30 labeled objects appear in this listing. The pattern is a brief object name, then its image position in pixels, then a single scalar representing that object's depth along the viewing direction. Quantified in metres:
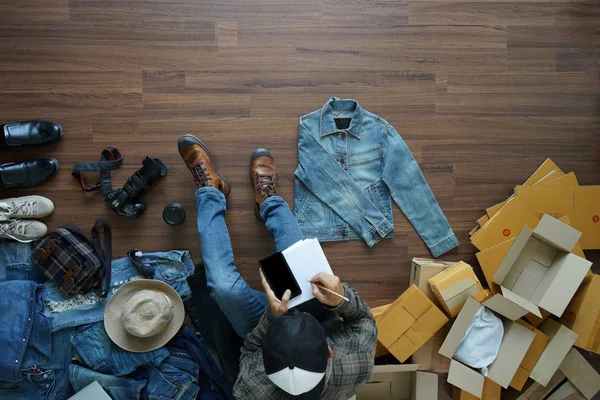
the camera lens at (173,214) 1.95
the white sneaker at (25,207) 1.90
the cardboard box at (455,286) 1.82
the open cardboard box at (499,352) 1.79
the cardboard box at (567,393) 1.88
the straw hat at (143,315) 1.75
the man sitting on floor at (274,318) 1.27
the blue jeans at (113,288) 1.84
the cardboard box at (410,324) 1.83
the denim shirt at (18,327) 1.75
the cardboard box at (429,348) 1.90
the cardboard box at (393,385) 1.90
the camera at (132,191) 1.92
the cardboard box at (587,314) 1.81
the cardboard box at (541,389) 1.90
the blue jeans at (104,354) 1.82
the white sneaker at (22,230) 1.88
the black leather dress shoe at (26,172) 1.92
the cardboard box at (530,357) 1.84
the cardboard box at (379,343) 1.91
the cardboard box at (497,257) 1.90
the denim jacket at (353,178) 1.98
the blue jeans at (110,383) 1.79
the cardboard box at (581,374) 1.84
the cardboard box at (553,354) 1.81
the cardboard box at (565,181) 1.98
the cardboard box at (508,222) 1.93
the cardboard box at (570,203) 1.95
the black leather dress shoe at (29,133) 1.91
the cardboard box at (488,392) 1.91
